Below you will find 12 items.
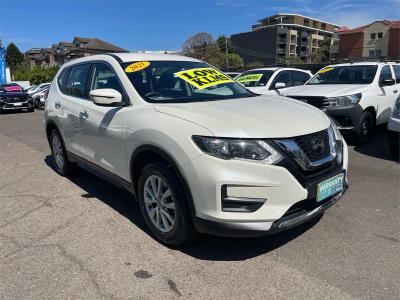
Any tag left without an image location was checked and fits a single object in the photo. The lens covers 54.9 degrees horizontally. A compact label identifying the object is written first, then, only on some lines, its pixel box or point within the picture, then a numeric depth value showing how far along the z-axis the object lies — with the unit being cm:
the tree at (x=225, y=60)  6450
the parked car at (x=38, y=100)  2205
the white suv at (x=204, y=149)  294
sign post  4050
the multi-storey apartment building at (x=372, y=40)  7038
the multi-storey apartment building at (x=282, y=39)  10044
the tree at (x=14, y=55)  11349
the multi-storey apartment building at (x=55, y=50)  8365
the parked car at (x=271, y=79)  1036
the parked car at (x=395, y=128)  602
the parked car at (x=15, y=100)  1939
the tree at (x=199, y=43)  9377
